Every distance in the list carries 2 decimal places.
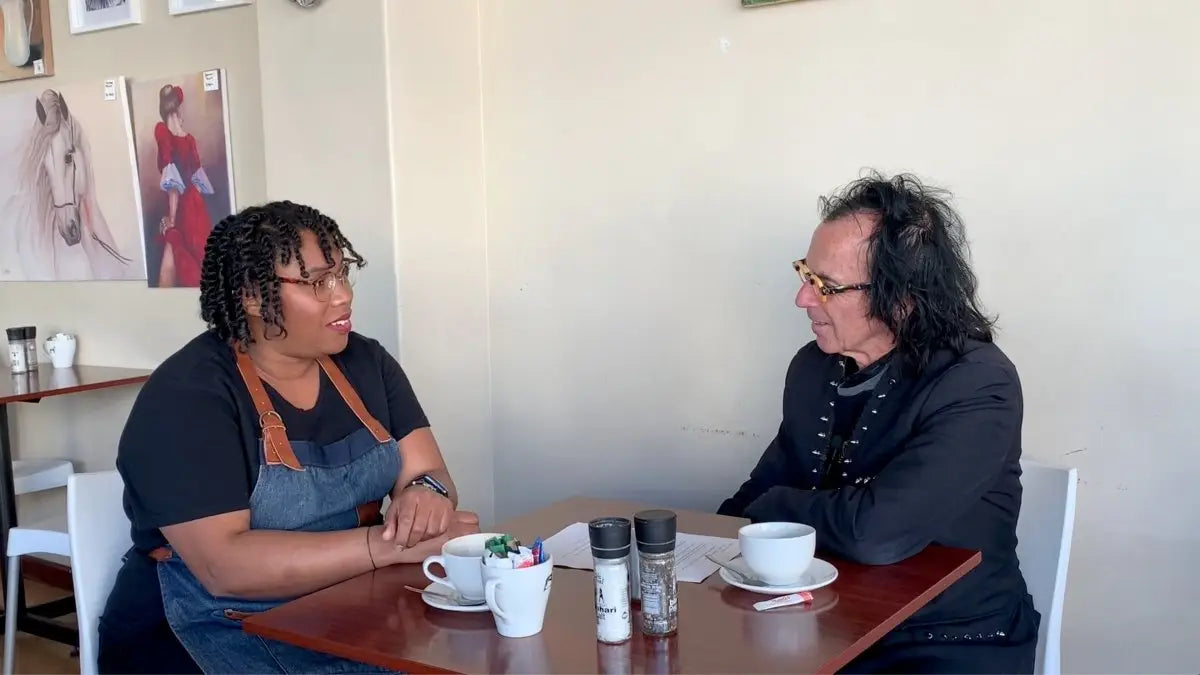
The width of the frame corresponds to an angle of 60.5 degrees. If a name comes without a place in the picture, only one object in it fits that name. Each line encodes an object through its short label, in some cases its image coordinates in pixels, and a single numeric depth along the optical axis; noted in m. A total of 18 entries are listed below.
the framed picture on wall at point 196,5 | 3.18
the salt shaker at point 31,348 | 3.63
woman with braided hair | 1.67
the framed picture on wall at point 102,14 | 3.43
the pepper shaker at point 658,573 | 1.25
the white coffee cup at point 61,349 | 3.71
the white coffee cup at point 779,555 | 1.39
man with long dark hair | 1.60
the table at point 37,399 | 3.21
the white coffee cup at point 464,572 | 1.39
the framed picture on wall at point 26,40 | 3.70
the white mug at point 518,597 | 1.26
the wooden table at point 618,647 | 1.20
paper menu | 1.54
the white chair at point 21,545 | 2.81
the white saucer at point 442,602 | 1.38
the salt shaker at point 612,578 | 1.24
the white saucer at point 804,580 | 1.40
